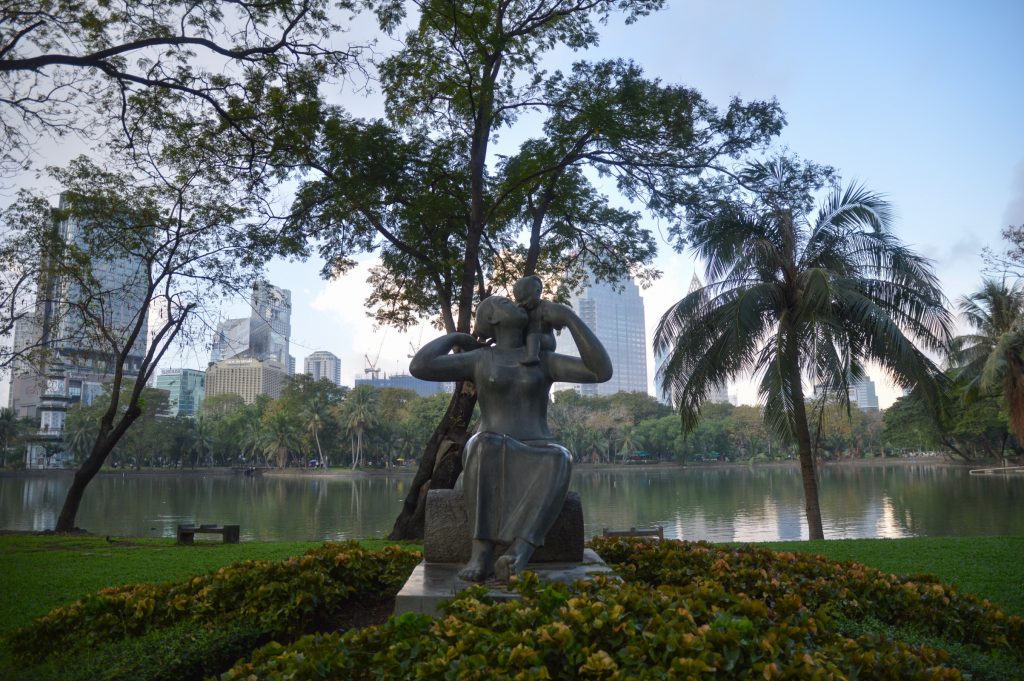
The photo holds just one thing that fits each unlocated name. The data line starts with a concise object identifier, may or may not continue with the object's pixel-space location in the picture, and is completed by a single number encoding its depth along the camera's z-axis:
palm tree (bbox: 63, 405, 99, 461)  53.19
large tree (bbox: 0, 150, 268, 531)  14.24
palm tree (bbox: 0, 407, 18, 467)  50.19
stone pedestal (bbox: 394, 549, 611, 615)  3.99
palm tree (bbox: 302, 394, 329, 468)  57.91
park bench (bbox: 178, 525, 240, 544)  12.02
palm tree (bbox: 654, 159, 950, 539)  12.25
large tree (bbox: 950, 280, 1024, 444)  18.16
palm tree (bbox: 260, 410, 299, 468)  58.19
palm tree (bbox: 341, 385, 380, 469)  57.22
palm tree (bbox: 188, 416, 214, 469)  60.69
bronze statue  4.40
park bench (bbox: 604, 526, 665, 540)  11.50
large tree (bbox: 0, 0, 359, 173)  7.55
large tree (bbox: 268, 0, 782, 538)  11.41
